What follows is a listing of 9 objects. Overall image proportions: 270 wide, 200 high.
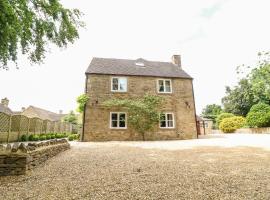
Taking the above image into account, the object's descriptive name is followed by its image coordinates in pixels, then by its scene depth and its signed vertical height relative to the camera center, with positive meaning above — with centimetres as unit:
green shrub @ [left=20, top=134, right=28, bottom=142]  1415 -74
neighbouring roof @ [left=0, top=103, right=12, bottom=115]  3068 +360
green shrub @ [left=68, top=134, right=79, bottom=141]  1692 -90
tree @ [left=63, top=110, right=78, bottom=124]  3516 +199
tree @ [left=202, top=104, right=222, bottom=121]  5456 +550
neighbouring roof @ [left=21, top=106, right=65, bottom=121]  3963 +368
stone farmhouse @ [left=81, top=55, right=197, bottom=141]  1503 +279
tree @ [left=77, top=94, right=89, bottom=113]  1458 +229
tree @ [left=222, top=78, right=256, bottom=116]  3709 +529
